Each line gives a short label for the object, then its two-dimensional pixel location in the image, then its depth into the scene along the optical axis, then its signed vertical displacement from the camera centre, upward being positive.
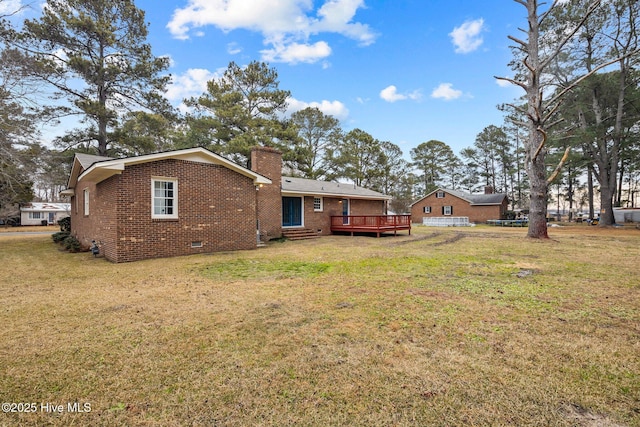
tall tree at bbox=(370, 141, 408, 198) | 40.23 +6.55
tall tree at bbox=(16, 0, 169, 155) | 16.67 +9.88
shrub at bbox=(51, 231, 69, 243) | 13.67 -0.84
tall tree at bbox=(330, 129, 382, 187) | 34.66 +7.22
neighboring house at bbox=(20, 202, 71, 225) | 36.03 +0.88
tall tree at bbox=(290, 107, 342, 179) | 33.31 +9.72
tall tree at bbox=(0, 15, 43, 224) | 10.01 +4.16
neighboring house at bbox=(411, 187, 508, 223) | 34.38 +1.13
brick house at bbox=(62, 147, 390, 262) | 8.62 +0.49
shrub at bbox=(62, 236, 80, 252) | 11.28 -0.98
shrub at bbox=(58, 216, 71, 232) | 17.33 -0.27
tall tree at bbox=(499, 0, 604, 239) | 13.54 +4.21
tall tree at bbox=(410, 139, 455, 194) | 47.03 +9.04
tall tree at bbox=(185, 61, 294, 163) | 24.78 +9.64
